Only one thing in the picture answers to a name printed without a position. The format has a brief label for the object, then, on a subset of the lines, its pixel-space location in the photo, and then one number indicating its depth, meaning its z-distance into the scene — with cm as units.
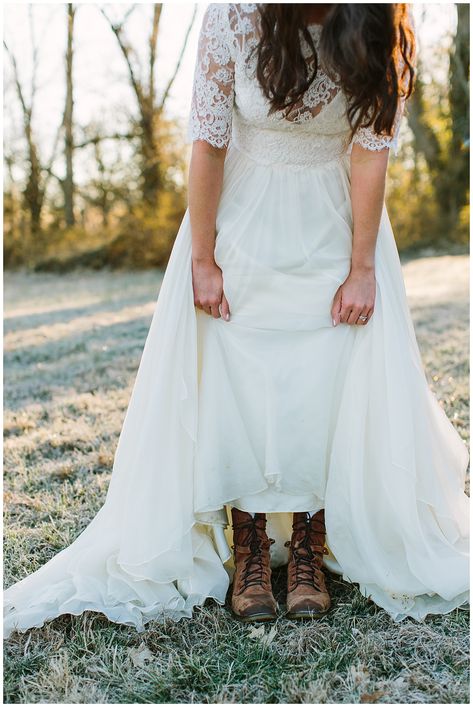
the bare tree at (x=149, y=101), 1359
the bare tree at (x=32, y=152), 1494
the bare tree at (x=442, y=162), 1285
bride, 192
